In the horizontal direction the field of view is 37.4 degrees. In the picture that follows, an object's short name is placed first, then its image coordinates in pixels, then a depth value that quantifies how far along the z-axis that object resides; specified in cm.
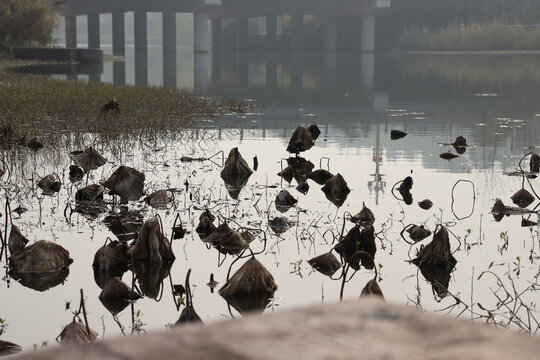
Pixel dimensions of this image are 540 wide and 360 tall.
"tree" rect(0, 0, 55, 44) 4559
